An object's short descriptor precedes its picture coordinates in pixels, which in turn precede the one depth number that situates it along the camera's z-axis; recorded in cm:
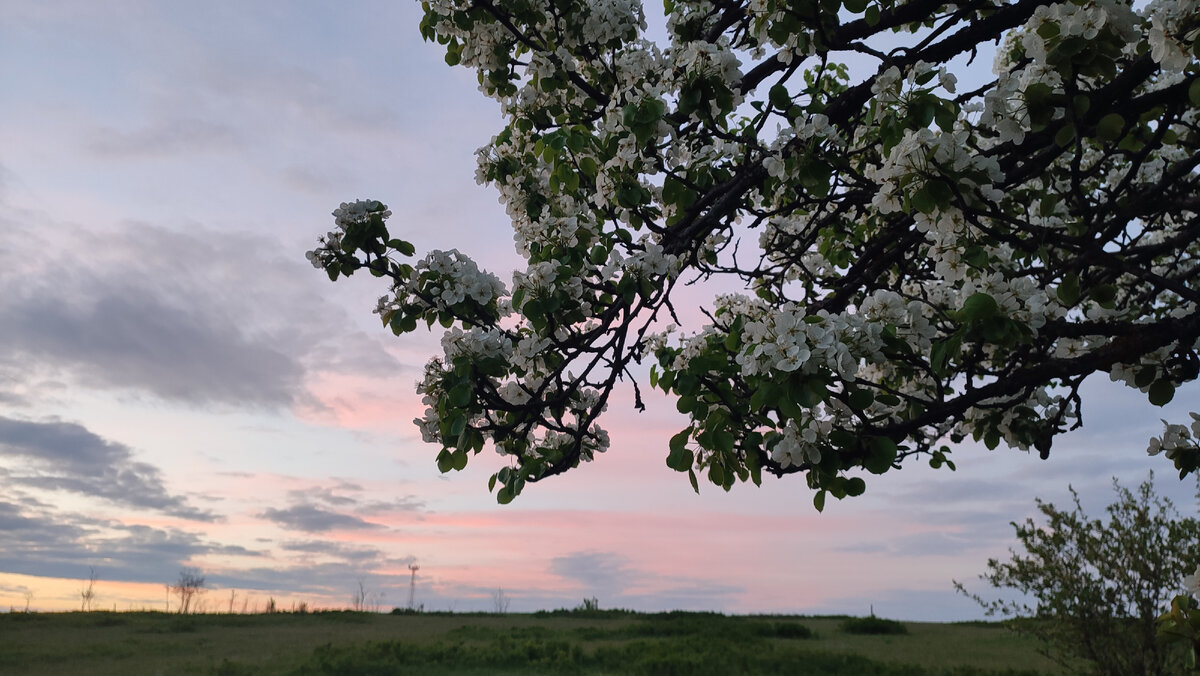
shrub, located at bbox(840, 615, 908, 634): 1764
